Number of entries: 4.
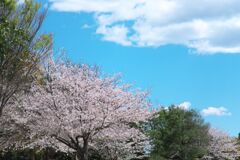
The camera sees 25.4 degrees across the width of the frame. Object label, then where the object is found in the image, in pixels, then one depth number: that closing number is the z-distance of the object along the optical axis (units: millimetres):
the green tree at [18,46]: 27344
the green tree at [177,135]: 49156
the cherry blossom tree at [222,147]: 69875
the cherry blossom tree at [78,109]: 27219
